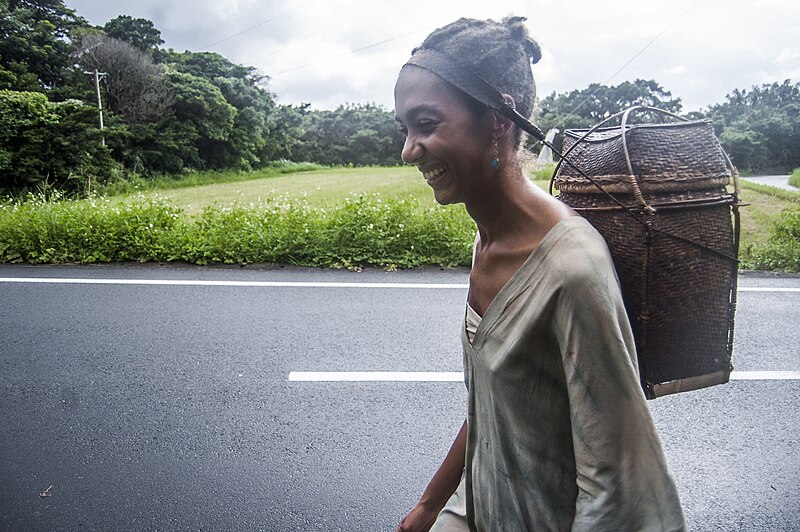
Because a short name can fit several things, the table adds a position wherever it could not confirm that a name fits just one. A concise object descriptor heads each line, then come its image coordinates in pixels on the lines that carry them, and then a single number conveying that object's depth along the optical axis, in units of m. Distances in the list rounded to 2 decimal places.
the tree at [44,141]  14.20
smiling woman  0.91
